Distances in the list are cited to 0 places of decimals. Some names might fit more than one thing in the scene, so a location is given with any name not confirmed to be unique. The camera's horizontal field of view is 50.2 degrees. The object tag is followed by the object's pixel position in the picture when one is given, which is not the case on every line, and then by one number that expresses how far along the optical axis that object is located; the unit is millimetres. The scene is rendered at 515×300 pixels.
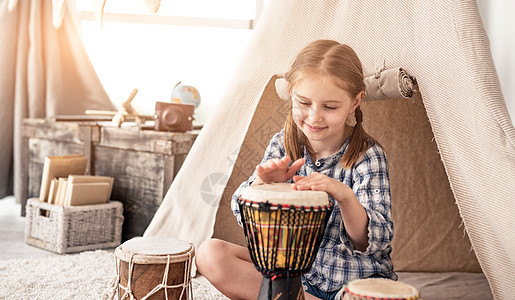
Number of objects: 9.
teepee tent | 1411
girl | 1363
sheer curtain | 3359
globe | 3094
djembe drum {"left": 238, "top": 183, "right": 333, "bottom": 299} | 1199
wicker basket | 2363
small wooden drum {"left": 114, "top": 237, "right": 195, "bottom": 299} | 1389
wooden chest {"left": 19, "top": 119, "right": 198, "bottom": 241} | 2426
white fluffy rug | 1760
